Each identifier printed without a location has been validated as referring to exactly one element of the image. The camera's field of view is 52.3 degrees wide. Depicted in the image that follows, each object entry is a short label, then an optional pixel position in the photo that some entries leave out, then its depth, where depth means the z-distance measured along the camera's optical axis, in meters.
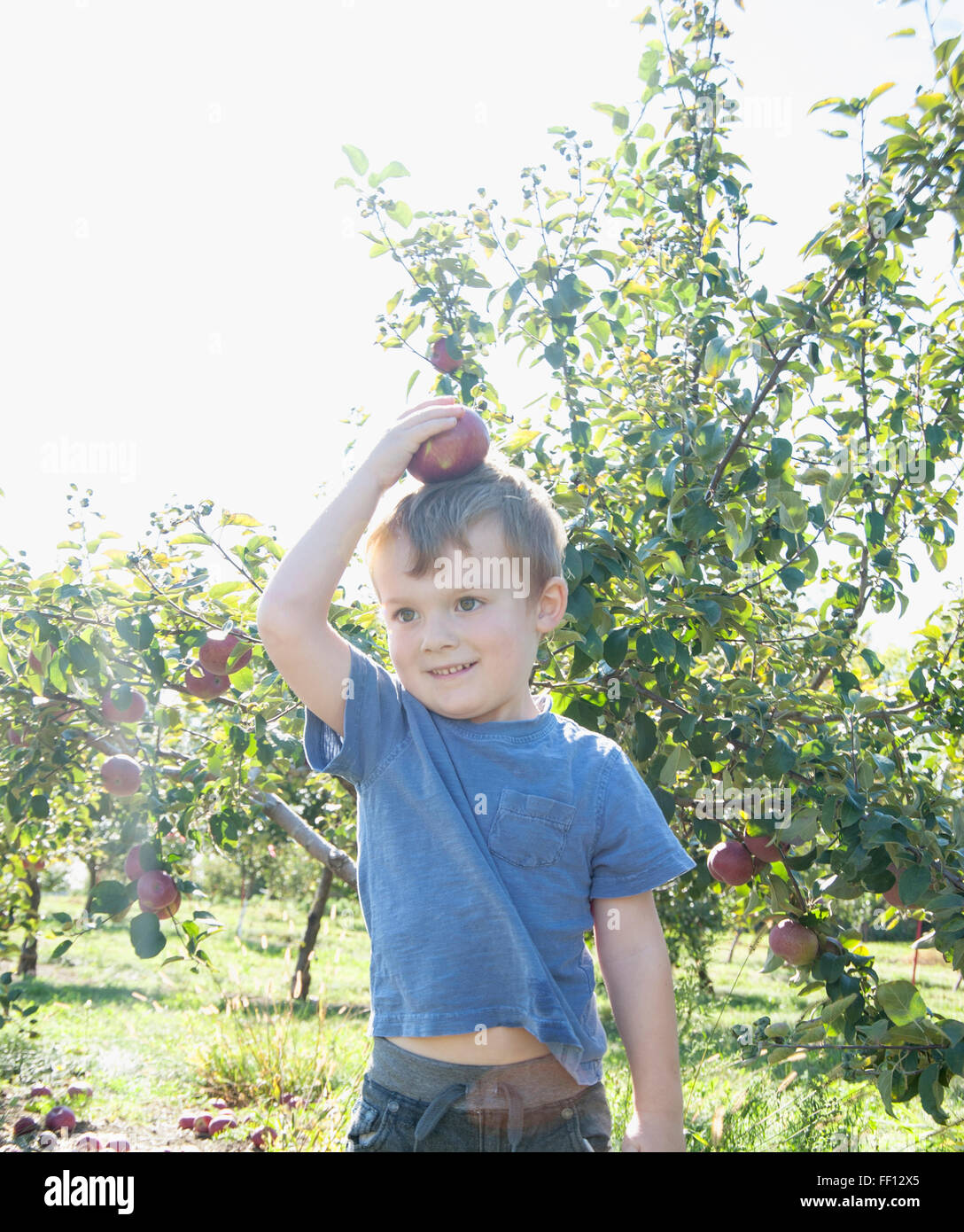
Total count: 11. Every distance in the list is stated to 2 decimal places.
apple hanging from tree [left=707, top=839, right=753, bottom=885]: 2.32
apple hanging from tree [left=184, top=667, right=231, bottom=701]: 2.46
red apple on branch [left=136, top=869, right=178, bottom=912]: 2.27
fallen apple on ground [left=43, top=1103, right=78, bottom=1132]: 3.96
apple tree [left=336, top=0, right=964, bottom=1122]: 1.94
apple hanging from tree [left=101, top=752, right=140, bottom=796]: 2.56
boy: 1.18
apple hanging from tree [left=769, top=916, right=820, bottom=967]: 2.25
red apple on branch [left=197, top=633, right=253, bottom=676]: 2.28
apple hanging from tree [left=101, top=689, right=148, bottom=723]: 2.49
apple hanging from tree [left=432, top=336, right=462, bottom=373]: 2.29
